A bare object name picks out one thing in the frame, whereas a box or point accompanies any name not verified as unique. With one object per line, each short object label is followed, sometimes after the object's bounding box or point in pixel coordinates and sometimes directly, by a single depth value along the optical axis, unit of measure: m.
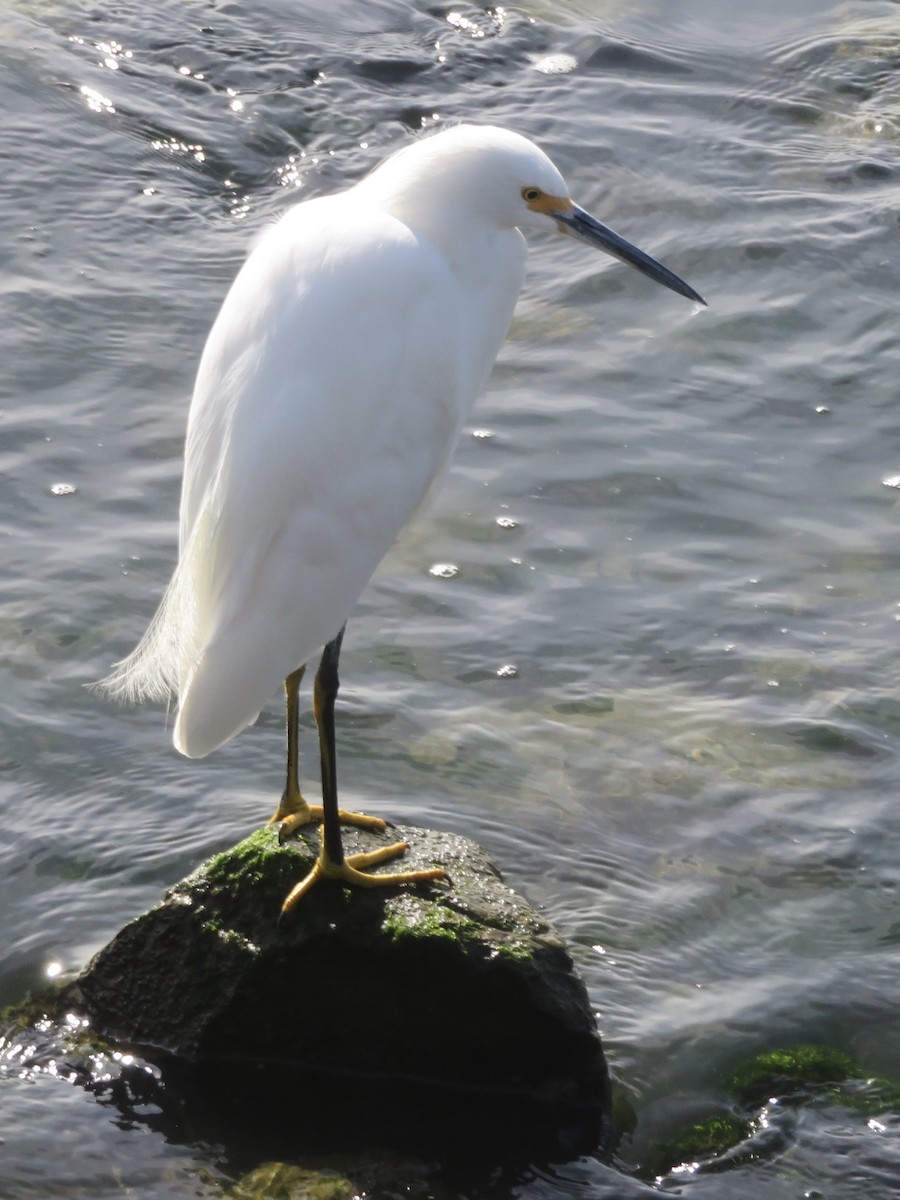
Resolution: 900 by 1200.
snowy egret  7.86
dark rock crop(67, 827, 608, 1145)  7.66
